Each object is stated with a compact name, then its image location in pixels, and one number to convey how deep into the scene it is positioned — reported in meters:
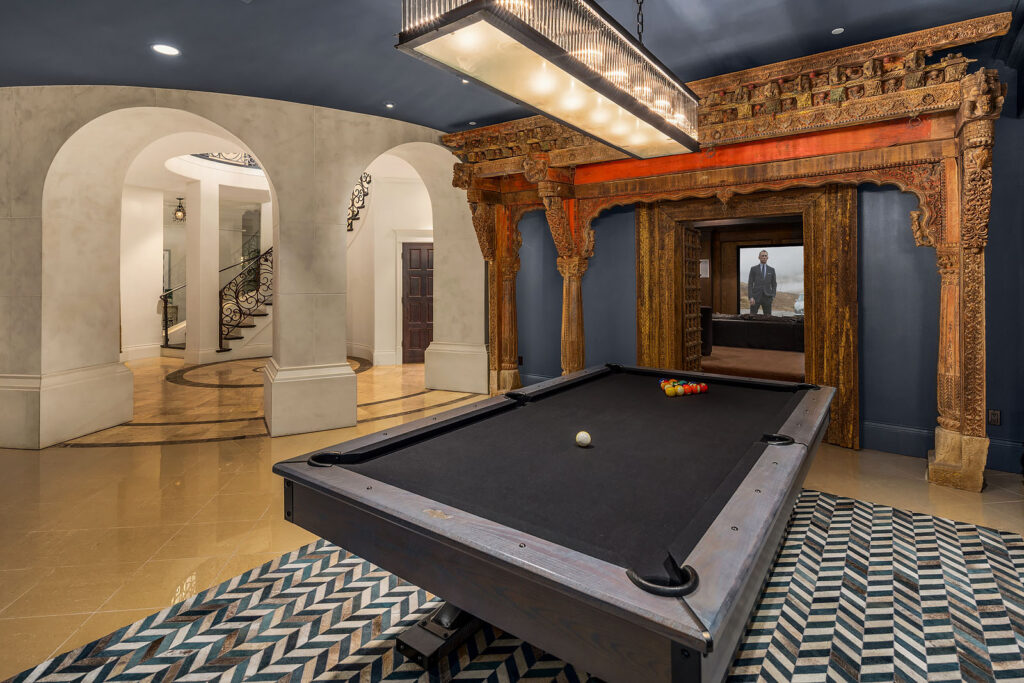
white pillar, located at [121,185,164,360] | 9.62
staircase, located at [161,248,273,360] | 9.98
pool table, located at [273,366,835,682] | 1.03
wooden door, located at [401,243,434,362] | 9.44
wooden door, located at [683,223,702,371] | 5.81
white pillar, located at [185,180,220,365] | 9.36
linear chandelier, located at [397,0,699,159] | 1.66
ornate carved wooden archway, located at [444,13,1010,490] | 3.49
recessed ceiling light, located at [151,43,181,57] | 3.74
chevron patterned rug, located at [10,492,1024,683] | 1.88
